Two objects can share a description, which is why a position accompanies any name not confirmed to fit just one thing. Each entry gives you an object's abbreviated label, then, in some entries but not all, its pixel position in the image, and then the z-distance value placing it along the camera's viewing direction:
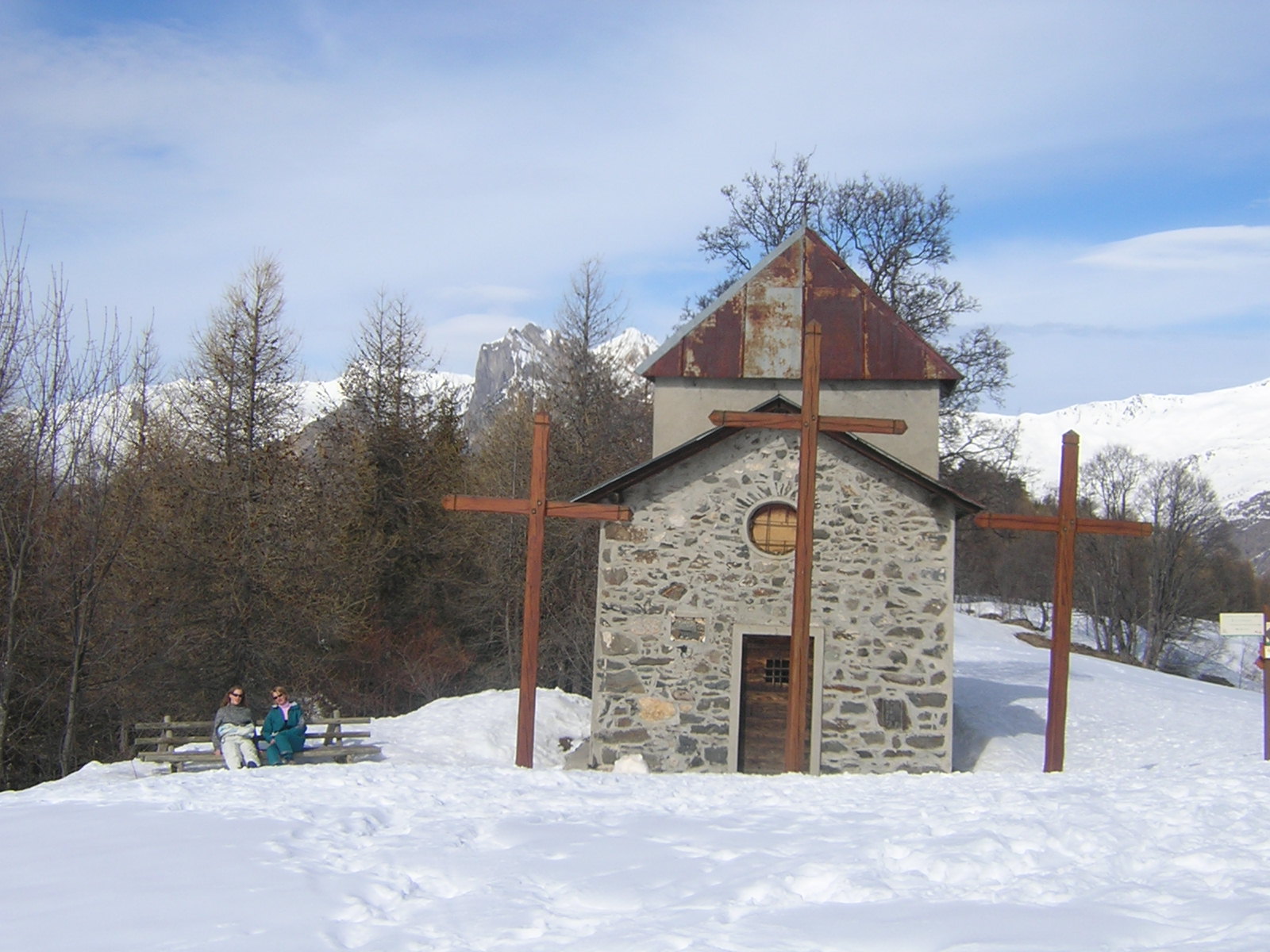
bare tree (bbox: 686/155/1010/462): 25.44
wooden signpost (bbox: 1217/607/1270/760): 12.19
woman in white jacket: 12.87
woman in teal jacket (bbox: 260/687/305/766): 13.59
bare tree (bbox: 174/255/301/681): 22.27
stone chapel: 13.69
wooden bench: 13.24
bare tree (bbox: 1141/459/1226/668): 42.94
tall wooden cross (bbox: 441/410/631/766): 11.84
